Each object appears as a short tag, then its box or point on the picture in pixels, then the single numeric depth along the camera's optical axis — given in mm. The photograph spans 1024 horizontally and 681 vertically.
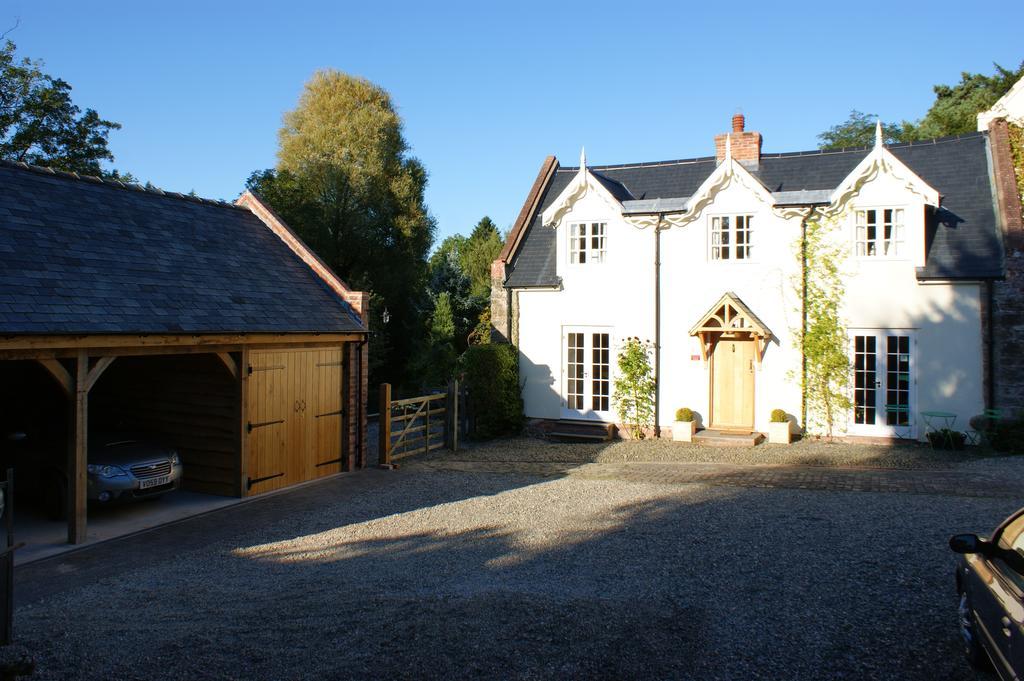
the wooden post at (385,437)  15477
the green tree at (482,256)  54600
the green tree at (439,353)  30547
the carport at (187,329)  9602
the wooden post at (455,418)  17656
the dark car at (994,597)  4441
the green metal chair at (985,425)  15805
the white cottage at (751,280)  16688
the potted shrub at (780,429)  17453
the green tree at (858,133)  44125
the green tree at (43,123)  26062
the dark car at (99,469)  10625
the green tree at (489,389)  19188
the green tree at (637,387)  19062
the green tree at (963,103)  37094
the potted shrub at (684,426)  18375
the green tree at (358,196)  35125
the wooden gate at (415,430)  15523
